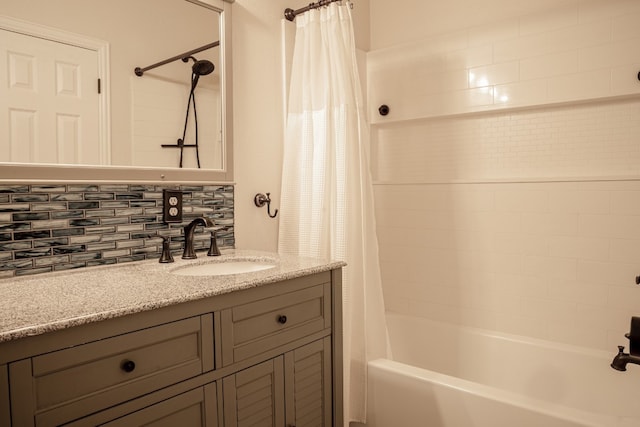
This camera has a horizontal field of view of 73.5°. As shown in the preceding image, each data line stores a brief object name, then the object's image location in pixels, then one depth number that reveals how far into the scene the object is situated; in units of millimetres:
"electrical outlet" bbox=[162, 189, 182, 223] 1660
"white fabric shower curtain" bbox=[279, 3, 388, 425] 1876
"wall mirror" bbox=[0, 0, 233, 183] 1297
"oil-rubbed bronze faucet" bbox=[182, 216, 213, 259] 1647
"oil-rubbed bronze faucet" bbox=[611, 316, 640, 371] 1138
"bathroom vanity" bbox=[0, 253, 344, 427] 868
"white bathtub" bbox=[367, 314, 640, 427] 1530
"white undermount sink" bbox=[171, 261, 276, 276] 1573
